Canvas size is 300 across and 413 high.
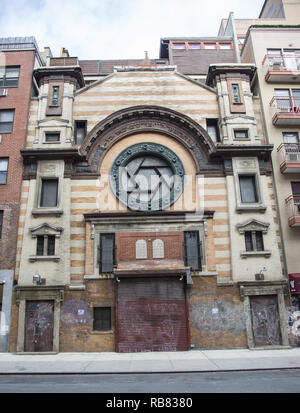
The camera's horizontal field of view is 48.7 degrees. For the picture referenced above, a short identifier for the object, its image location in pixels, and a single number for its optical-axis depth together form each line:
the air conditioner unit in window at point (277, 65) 24.08
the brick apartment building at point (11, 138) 19.20
